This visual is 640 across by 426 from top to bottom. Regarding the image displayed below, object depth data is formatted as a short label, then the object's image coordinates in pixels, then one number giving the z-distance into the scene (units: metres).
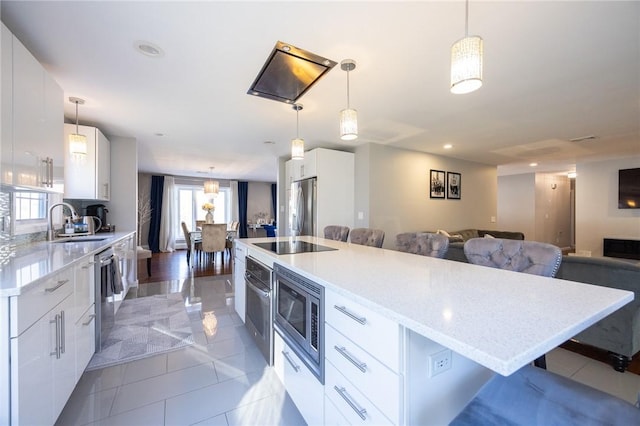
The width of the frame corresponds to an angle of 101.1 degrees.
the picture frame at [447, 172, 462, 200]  5.54
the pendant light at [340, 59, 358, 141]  1.99
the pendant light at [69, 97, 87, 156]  2.67
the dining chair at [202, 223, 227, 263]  5.48
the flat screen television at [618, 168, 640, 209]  5.29
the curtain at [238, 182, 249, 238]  9.29
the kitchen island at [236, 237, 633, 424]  0.67
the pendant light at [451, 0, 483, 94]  1.17
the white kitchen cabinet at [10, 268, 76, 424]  1.08
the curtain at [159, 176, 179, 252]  8.09
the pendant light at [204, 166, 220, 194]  6.93
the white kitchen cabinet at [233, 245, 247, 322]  2.62
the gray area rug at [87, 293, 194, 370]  2.20
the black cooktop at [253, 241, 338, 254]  2.10
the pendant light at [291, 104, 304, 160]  2.64
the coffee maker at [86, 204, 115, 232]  3.76
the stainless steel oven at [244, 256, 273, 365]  1.93
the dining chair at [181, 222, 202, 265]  5.85
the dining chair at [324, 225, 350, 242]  3.11
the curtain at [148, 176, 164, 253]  8.02
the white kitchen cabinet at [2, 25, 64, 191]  1.57
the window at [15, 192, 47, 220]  2.30
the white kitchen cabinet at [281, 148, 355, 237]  4.31
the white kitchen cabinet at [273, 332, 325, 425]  1.30
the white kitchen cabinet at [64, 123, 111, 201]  3.22
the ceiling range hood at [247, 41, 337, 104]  1.82
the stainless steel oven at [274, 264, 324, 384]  1.28
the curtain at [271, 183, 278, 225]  10.05
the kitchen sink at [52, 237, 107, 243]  2.69
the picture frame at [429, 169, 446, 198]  5.25
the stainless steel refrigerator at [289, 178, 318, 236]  4.36
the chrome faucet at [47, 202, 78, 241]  2.59
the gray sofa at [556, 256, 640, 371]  1.98
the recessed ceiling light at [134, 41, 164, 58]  1.81
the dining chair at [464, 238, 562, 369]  1.39
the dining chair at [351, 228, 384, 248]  2.65
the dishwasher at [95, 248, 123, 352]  2.14
